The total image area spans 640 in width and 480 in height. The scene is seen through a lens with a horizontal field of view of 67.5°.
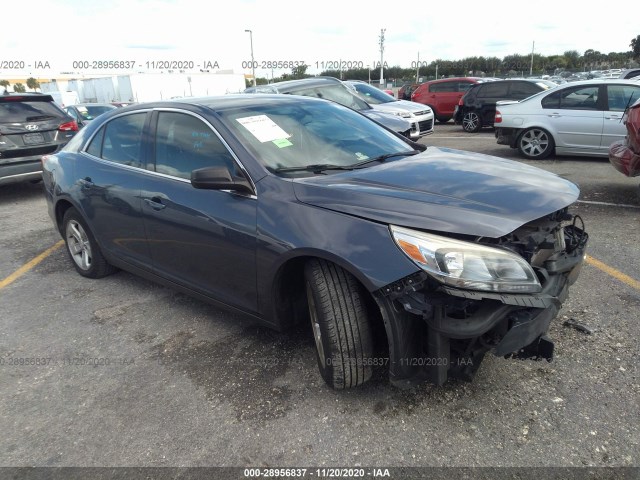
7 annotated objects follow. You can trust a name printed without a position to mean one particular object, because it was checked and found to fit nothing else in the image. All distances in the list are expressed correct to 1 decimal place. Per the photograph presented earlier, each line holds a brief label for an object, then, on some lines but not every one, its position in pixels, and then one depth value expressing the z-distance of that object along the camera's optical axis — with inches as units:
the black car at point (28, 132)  287.7
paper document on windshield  119.8
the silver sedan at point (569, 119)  323.3
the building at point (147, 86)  1798.7
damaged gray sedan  86.0
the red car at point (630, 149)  212.7
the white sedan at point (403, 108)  414.6
